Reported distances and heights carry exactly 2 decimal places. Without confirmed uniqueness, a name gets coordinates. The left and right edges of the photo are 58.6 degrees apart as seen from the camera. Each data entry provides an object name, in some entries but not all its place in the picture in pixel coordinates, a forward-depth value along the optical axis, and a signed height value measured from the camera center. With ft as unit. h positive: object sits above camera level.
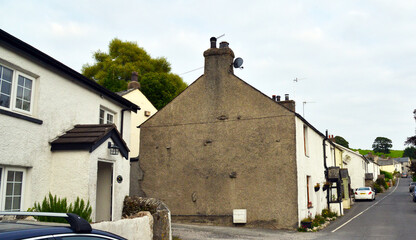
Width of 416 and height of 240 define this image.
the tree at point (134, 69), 120.67 +37.50
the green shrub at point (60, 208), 27.56 -2.60
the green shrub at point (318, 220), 59.95 -7.63
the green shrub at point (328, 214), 73.06 -7.56
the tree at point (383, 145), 493.36 +40.81
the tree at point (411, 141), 106.63 +10.19
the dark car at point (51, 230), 9.14 -1.46
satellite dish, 62.65 +18.88
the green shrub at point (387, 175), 243.62 +0.36
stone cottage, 57.06 +3.25
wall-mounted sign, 38.86 -0.44
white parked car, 121.70 -5.88
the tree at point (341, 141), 333.15 +31.59
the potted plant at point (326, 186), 77.00 -2.13
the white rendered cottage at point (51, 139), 29.99 +3.08
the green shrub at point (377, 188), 168.96 -5.44
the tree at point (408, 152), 464.61 +30.29
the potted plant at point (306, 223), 55.93 -7.11
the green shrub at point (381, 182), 184.14 -2.96
